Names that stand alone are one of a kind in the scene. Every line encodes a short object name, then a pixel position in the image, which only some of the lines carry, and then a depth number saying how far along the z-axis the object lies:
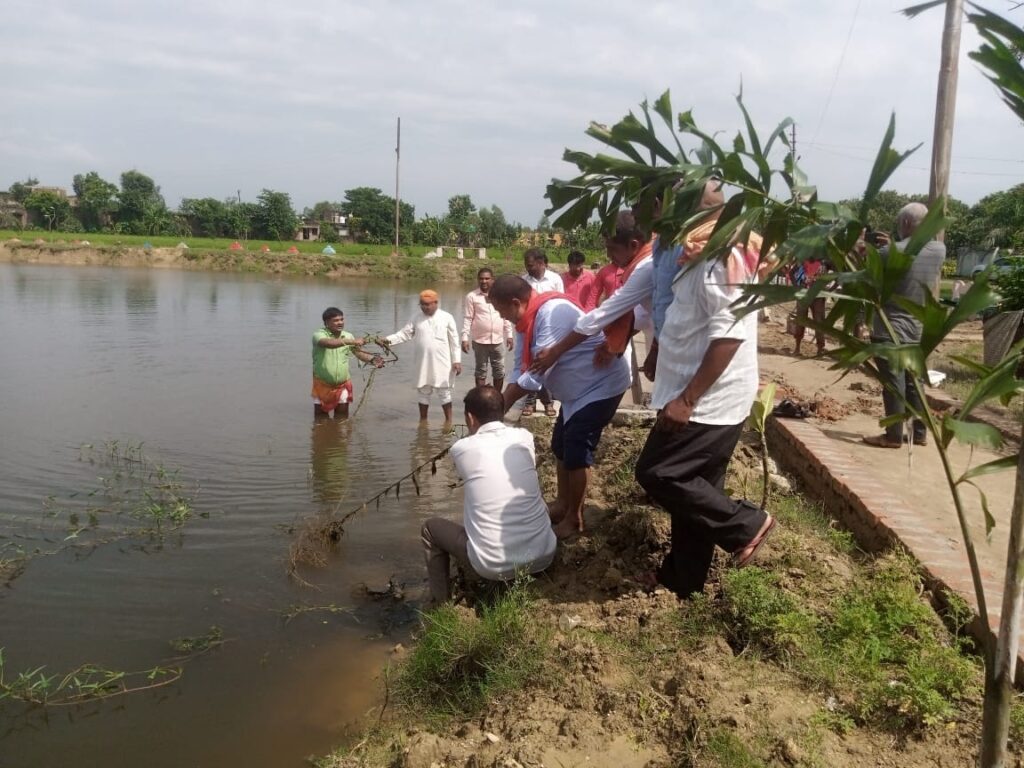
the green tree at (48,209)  66.69
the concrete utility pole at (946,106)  8.86
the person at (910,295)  5.43
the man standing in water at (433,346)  8.43
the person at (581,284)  7.68
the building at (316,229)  74.19
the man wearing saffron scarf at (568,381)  4.22
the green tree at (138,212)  65.56
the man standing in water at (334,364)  8.02
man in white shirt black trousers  3.12
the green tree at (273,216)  66.56
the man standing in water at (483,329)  8.92
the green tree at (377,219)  71.28
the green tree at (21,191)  77.63
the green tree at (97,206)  67.69
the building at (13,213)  64.56
